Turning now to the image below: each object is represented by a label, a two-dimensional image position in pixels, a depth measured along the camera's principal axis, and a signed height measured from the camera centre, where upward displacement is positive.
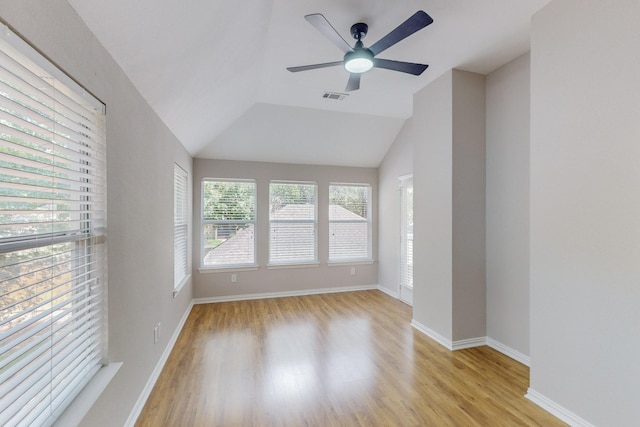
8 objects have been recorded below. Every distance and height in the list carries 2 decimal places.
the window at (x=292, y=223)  5.11 -0.22
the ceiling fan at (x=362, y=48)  1.81 +1.20
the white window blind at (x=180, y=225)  3.52 -0.18
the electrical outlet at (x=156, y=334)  2.48 -1.08
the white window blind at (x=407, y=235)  4.60 -0.41
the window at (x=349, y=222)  5.44 -0.23
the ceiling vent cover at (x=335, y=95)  3.71 +1.53
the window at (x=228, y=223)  4.79 -0.20
